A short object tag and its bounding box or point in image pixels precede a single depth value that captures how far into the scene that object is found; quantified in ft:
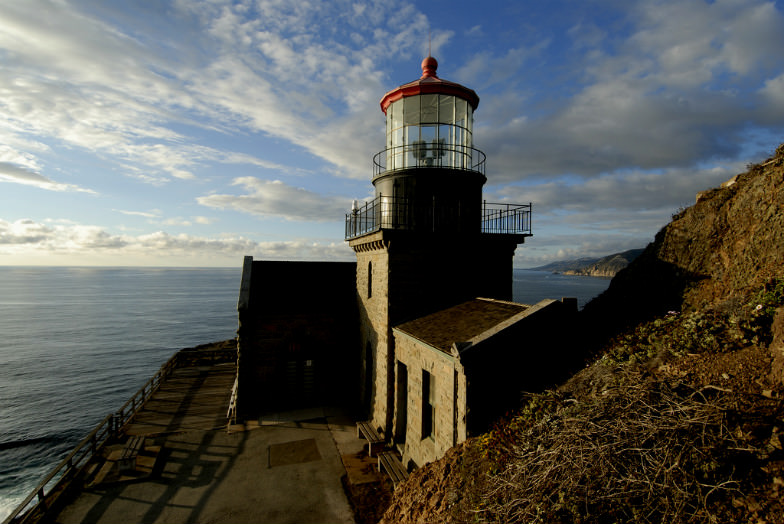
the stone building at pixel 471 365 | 29.01
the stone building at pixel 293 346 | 56.18
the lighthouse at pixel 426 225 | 44.70
